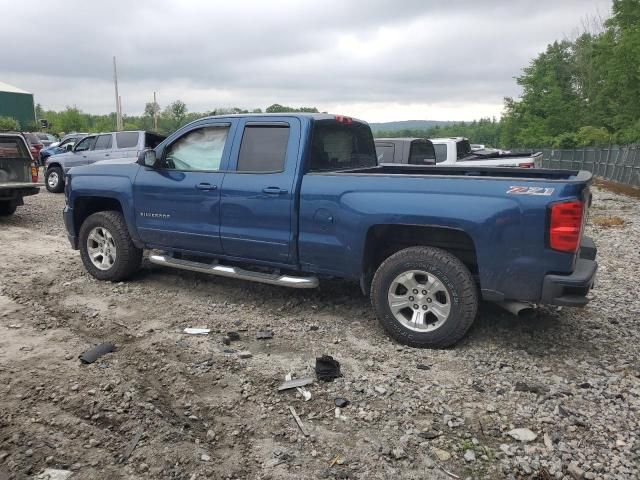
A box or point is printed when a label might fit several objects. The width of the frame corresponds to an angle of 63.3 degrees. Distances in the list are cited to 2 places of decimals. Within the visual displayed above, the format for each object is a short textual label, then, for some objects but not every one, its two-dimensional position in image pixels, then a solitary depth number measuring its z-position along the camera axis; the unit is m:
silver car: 14.20
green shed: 71.44
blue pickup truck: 3.91
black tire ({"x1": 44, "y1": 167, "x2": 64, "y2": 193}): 15.70
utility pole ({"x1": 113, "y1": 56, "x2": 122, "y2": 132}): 45.48
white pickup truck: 9.90
